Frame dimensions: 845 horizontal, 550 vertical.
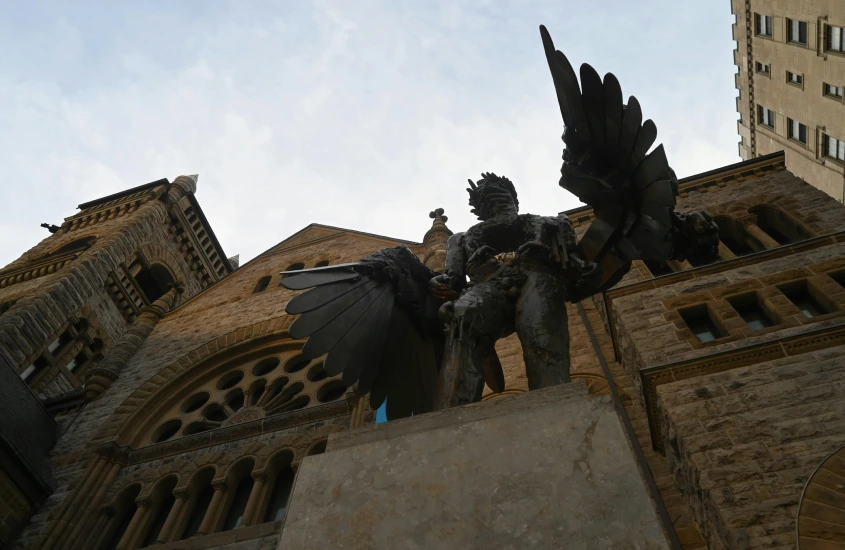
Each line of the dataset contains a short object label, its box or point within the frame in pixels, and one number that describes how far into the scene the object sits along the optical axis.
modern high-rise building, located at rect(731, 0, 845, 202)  21.00
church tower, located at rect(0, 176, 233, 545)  11.58
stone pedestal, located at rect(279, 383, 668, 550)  2.39
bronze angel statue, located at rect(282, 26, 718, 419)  3.74
